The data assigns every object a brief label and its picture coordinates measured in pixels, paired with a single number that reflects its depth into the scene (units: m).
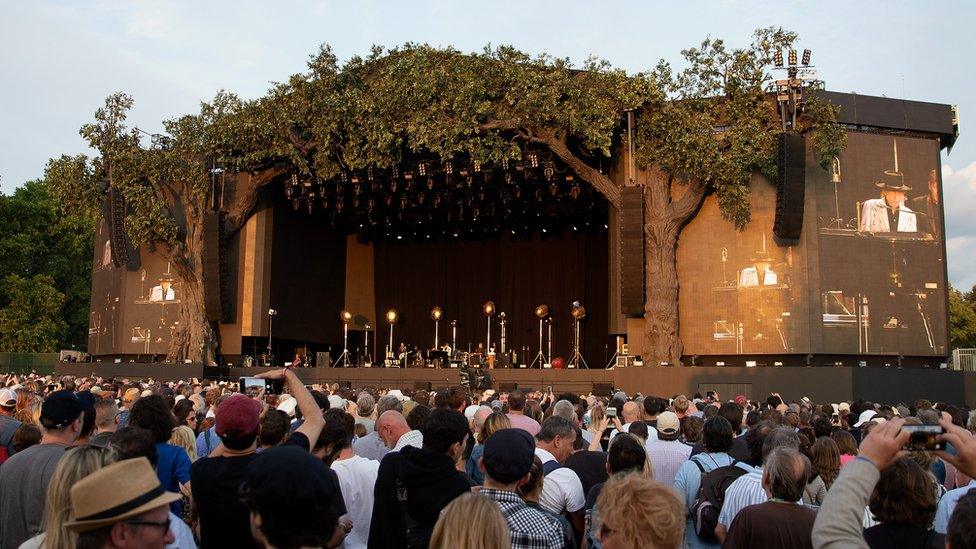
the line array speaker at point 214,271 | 27.53
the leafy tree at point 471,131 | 22.47
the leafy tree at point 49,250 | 43.88
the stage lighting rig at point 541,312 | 31.05
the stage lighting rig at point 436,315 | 33.36
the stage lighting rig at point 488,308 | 31.17
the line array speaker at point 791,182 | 21.64
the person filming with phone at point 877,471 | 2.29
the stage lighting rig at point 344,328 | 31.86
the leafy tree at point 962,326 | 51.38
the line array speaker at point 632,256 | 23.42
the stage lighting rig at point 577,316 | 28.00
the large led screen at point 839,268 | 22.23
